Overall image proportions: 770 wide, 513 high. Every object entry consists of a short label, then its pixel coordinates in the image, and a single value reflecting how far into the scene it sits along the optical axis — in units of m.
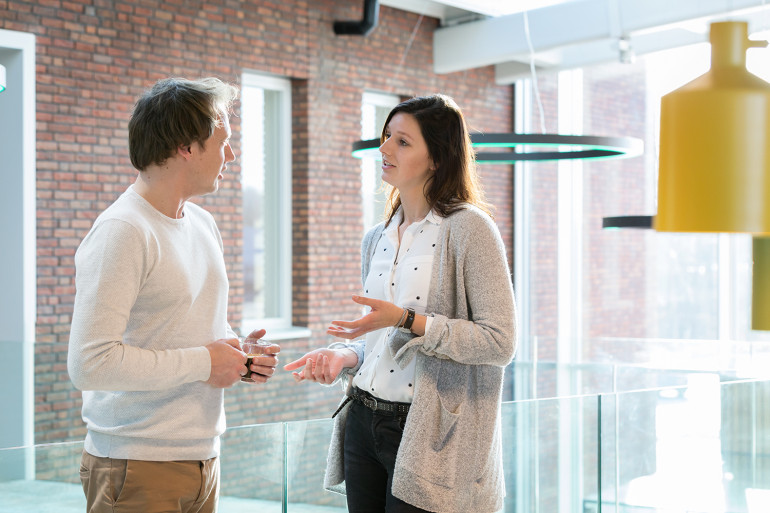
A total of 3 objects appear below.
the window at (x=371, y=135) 9.63
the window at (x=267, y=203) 8.74
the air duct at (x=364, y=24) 8.77
